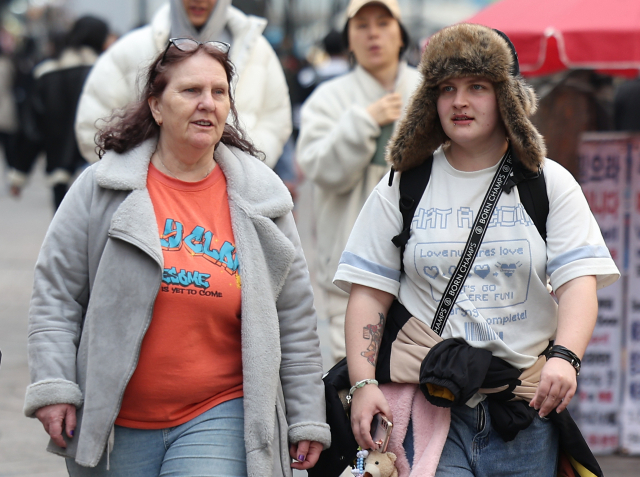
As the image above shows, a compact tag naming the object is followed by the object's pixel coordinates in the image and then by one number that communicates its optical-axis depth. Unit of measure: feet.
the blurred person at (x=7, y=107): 93.81
